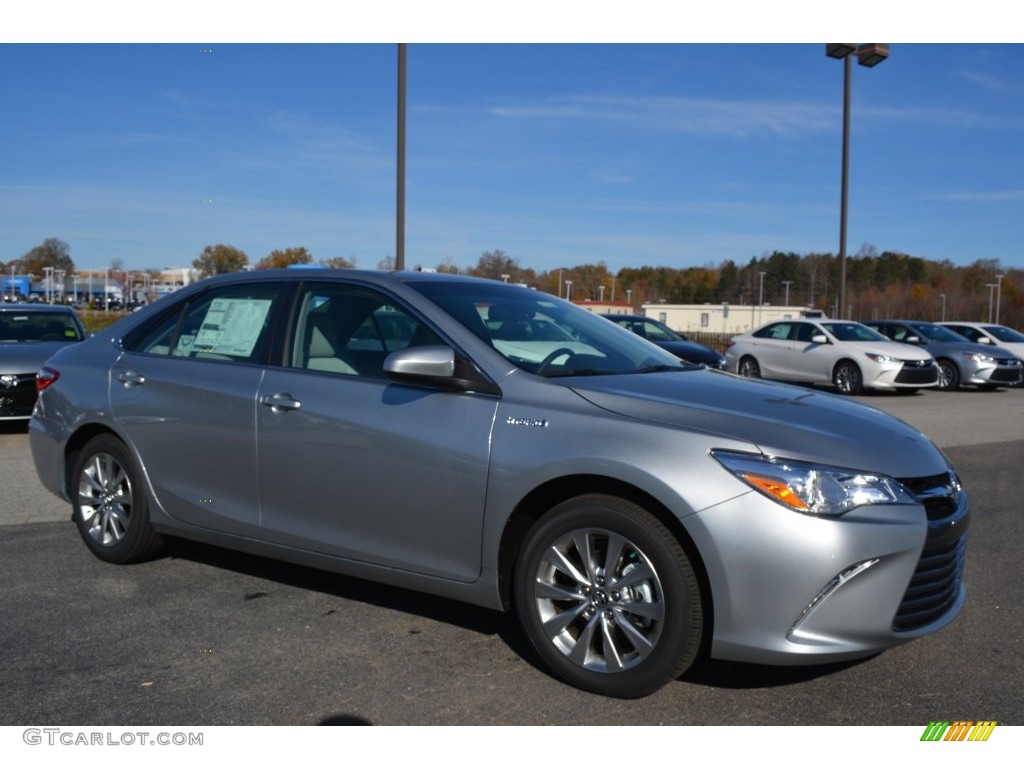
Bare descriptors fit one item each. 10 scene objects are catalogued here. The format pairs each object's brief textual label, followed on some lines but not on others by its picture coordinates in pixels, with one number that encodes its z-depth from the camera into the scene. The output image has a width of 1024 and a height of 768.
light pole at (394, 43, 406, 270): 13.24
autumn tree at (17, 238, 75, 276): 110.31
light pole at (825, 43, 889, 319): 21.47
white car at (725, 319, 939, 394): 18.59
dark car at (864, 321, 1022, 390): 20.83
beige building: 89.19
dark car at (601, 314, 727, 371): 15.45
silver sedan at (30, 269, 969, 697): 3.46
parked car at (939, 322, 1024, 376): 23.41
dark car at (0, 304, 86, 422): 10.80
